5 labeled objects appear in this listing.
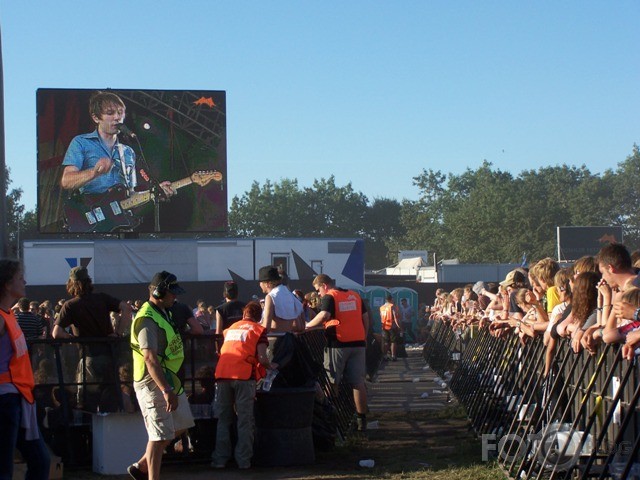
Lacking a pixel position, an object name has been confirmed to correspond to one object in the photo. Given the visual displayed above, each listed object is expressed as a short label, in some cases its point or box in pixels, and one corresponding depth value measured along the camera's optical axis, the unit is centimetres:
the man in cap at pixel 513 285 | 1306
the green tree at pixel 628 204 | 9644
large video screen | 3142
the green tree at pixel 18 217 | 7706
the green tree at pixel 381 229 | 11594
